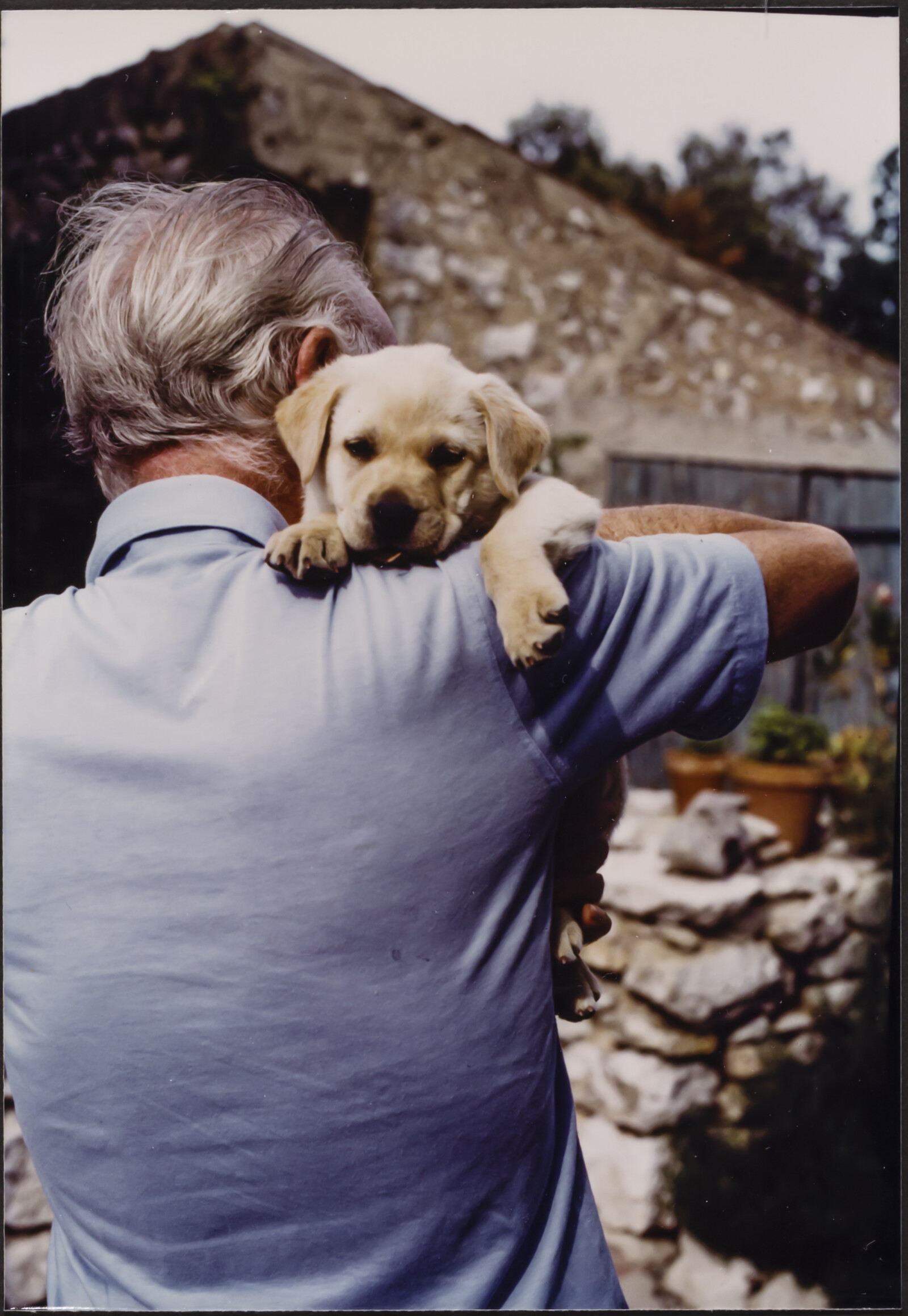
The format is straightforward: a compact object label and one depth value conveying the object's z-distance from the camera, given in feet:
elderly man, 4.58
